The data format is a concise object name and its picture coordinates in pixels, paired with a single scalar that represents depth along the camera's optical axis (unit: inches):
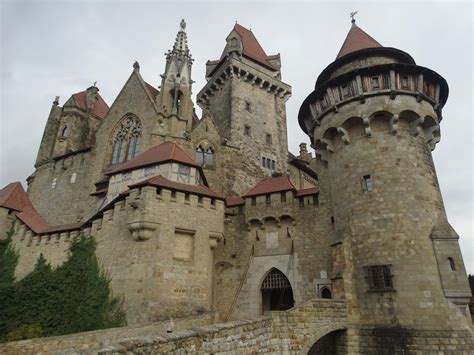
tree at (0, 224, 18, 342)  563.0
